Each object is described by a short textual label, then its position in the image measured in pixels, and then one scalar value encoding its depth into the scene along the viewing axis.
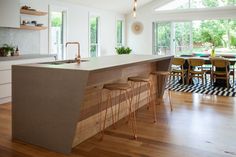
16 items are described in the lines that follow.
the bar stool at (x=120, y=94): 3.42
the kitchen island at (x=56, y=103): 2.89
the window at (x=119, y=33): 10.77
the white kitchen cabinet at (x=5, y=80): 5.05
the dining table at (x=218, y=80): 7.30
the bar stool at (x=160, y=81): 5.78
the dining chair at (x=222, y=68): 6.95
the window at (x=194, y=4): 9.41
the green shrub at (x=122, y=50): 9.72
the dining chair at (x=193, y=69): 7.29
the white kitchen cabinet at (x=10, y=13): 5.30
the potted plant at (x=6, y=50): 5.43
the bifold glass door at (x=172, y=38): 10.19
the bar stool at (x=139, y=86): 4.06
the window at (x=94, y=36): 9.16
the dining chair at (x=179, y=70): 7.61
